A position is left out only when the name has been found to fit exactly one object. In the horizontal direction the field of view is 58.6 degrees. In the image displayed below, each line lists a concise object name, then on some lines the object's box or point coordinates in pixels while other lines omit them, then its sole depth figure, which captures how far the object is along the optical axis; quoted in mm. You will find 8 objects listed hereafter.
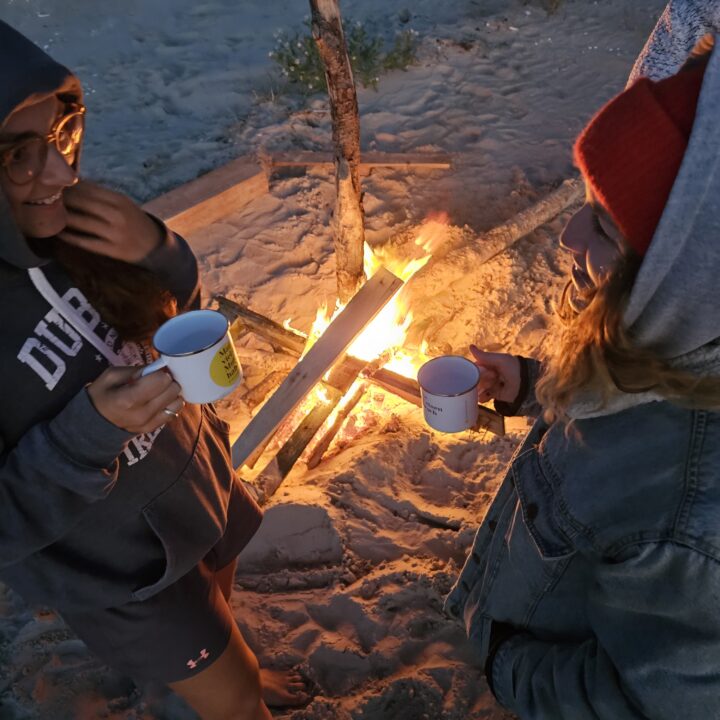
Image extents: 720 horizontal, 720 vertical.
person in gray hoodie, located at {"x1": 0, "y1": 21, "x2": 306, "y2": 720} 1495
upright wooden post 2805
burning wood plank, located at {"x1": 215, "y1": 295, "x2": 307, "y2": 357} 3607
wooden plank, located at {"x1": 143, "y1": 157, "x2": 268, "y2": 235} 4836
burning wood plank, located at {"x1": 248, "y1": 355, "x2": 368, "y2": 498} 3174
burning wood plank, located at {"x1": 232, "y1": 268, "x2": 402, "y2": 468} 3146
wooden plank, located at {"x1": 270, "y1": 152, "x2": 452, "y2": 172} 5203
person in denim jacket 1080
